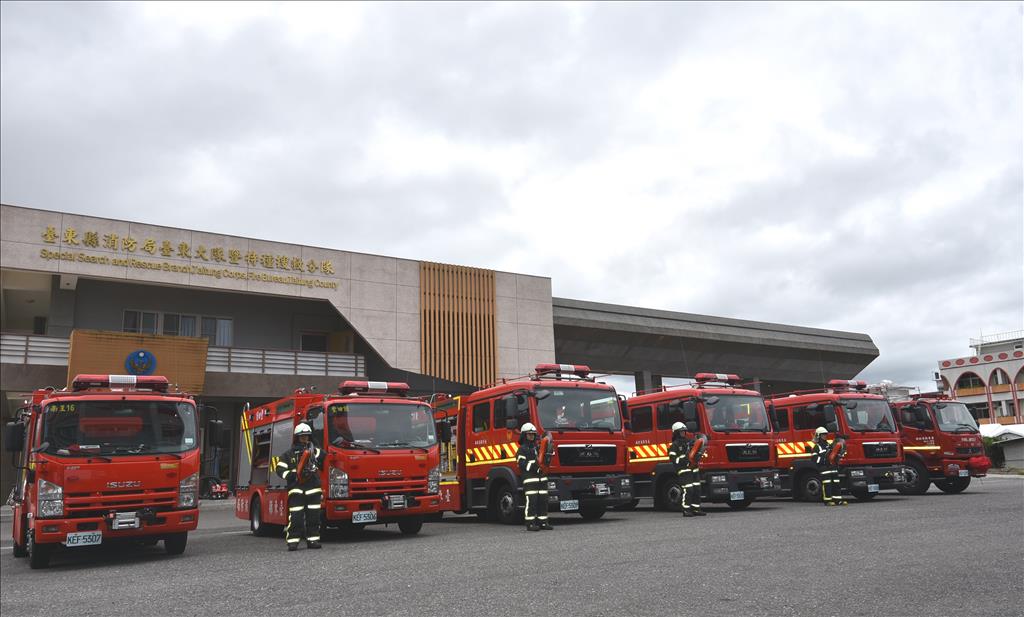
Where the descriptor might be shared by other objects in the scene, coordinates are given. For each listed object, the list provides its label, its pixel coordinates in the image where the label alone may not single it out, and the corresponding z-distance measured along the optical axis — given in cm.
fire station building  2588
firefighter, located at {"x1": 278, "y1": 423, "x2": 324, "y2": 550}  1245
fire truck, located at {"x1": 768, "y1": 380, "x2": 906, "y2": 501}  1853
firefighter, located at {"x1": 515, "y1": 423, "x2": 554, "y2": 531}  1367
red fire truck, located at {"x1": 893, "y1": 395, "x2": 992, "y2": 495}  2008
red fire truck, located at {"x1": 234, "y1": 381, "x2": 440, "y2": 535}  1298
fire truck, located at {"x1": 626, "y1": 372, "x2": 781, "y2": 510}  1681
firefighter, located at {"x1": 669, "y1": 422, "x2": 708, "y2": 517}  1555
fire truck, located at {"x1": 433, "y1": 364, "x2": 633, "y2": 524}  1469
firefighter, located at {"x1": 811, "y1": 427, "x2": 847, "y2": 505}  1772
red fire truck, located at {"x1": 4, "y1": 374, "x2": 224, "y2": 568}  1123
